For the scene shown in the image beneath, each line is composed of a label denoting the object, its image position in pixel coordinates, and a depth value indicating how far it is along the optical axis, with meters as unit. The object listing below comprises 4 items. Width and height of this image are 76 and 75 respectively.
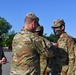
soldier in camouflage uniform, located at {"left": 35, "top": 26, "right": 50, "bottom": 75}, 4.16
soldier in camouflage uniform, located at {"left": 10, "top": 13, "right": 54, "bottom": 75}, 3.42
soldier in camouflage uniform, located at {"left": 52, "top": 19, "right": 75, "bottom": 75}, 4.21
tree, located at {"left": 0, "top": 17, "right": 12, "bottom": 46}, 74.01
